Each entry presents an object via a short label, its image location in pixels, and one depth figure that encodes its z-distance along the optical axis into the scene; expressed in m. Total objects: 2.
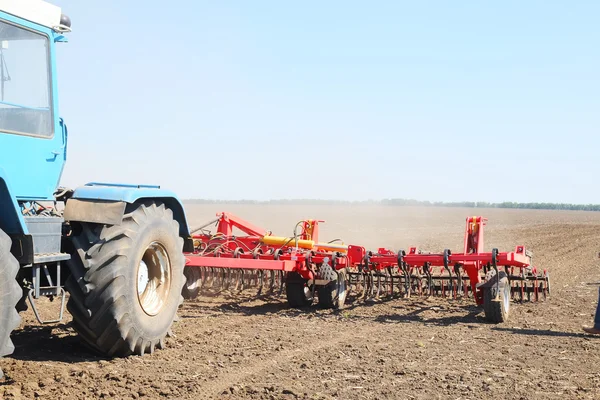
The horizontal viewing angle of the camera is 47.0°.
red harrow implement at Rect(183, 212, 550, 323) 8.57
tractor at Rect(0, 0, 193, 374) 5.06
